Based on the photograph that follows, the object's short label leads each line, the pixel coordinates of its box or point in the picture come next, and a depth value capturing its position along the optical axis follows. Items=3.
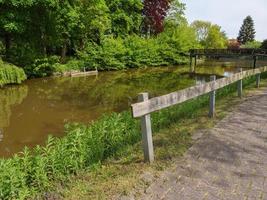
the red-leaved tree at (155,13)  27.95
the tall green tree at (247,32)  60.08
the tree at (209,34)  46.04
